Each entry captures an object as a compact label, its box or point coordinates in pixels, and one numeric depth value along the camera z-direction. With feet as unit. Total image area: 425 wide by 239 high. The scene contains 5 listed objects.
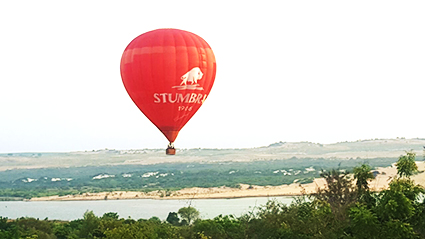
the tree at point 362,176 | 84.07
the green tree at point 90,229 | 134.60
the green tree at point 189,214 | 232.94
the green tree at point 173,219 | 226.91
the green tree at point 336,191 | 104.94
